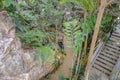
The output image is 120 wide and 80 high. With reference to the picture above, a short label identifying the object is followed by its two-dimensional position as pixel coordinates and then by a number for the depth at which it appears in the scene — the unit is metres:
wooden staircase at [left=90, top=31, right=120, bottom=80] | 7.58
